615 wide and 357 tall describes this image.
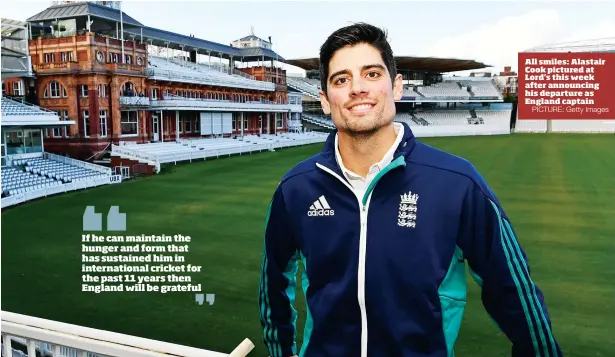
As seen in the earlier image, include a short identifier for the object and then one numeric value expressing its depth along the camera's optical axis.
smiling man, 0.87
